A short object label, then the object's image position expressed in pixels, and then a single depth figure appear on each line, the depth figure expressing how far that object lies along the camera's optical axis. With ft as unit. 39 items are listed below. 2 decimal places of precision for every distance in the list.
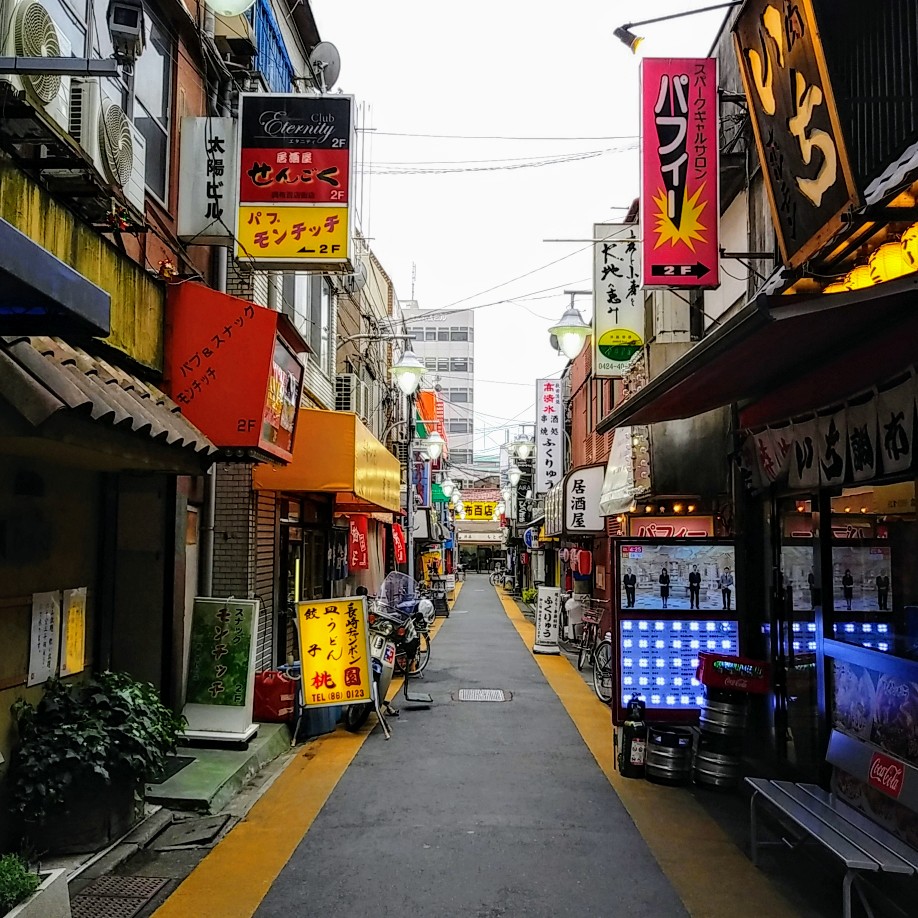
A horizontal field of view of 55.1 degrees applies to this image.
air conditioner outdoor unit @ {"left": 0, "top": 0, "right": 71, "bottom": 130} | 17.99
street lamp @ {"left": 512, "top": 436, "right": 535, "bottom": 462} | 127.75
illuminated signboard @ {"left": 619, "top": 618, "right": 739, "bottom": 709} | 29.94
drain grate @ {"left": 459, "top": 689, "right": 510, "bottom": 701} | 46.11
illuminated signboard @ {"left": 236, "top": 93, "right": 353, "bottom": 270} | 30.22
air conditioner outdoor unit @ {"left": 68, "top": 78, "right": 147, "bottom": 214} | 21.09
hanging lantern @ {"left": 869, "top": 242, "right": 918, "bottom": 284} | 17.66
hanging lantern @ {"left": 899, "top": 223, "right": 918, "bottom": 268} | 17.17
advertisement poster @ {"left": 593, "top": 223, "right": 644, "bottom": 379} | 45.09
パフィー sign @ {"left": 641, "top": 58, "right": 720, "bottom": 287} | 29.66
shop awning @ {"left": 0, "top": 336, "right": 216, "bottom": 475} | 13.41
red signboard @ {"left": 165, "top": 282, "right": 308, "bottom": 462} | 25.90
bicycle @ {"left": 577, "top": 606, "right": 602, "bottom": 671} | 55.01
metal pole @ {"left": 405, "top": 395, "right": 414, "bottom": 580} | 80.43
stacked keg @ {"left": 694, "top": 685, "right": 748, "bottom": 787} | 26.66
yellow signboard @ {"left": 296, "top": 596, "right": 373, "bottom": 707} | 34.71
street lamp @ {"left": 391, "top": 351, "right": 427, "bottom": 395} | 62.03
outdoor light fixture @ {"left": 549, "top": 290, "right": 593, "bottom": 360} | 45.57
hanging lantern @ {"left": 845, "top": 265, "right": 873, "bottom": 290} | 18.93
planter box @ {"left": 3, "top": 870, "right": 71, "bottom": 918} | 14.01
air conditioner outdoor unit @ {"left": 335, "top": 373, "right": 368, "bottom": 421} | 62.80
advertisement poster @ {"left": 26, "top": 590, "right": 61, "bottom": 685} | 21.63
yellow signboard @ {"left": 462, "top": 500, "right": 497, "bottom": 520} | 229.45
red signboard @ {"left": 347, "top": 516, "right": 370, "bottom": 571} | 69.46
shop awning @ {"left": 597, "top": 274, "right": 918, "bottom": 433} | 15.87
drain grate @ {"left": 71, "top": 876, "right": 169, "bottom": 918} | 17.79
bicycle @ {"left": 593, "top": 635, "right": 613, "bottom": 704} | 44.90
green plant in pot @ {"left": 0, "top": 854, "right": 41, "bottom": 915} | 13.91
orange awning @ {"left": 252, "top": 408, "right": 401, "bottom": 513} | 37.50
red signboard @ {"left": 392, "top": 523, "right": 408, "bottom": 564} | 93.97
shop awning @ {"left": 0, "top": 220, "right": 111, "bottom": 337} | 10.34
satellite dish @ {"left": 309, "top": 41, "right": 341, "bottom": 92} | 43.29
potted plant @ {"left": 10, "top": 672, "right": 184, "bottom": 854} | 19.80
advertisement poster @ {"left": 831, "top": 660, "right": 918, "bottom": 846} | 18.76
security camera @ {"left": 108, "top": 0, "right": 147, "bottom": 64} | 23.57
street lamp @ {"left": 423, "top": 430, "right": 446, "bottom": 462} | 95.61
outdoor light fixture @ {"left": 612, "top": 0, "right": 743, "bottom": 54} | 29.90
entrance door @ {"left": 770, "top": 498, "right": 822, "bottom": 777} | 24.70
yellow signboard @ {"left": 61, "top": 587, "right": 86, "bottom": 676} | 23.36
